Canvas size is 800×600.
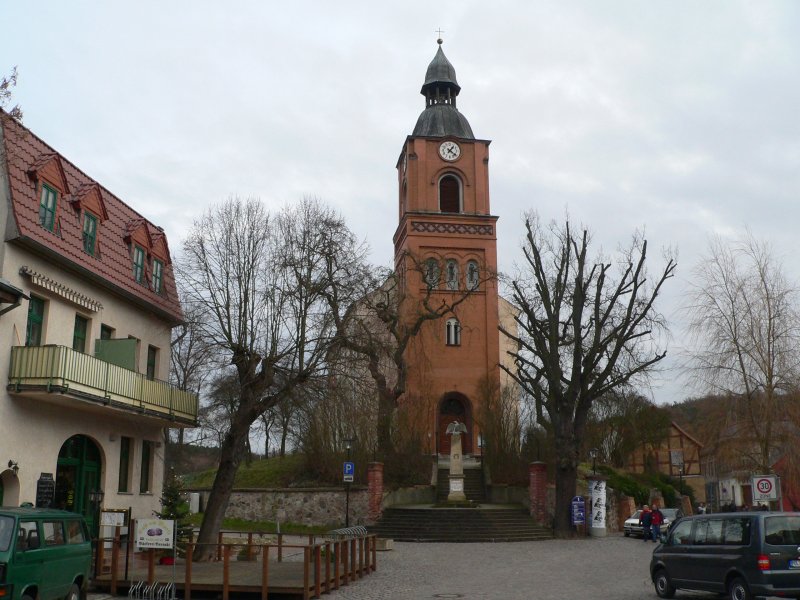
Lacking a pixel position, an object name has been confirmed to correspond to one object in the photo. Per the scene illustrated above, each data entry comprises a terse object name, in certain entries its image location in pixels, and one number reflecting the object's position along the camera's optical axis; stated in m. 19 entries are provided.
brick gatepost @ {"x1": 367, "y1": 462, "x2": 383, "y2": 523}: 32.89
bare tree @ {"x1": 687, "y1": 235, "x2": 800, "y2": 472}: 25.44
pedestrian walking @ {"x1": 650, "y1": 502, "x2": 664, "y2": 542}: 29.98
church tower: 45.78
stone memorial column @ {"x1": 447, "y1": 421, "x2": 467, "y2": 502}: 34.06
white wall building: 18.48
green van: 10.97
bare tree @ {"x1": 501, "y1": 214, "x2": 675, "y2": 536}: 31.59
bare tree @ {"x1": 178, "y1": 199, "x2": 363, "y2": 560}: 21.16
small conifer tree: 21.97
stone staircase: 29.84
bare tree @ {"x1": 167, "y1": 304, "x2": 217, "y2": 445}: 22.23
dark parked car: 12.78
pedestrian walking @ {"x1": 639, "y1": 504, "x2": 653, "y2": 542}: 30.59
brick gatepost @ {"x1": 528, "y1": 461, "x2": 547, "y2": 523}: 32.53
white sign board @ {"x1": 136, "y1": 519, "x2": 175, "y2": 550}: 15.55
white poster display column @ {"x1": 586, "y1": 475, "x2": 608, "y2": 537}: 32.16
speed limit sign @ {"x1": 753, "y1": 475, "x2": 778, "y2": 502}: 17.84
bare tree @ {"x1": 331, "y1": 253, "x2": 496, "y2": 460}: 31.03
